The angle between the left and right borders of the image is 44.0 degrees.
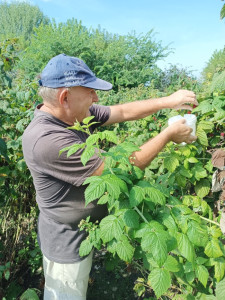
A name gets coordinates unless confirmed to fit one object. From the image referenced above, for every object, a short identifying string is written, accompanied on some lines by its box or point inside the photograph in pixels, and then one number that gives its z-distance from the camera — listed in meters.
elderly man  1.50
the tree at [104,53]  14.24
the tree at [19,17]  39.38
